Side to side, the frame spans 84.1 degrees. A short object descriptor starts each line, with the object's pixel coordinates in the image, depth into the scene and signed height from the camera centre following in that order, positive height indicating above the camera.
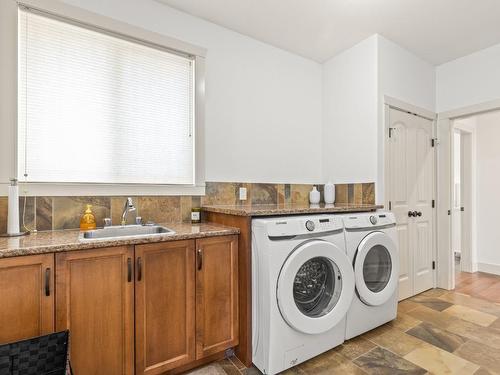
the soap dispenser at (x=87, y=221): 1.85 -0.21
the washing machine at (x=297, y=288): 1.69 -0.67
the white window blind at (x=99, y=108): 1.80 +0.60
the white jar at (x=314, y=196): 2.98 -0.08
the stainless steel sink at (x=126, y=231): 1.84 -0.28
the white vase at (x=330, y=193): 3.02 -0.05
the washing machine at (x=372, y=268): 2.07 -0.64
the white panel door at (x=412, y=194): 2.86 -0.06
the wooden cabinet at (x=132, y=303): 1.28 -0.60
